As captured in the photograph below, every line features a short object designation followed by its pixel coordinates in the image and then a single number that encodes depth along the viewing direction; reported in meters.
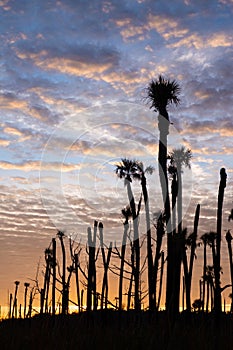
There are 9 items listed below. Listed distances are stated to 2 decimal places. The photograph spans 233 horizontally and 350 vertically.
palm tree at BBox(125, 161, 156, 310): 29.52
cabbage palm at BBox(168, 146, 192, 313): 29.98
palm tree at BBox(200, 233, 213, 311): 52.13
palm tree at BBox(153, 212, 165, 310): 31.48
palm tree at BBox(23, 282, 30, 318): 76.25
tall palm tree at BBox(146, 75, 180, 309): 24.08
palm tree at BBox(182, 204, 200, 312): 31.62
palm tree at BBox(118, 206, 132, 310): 35.56
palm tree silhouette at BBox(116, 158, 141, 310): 31.62
